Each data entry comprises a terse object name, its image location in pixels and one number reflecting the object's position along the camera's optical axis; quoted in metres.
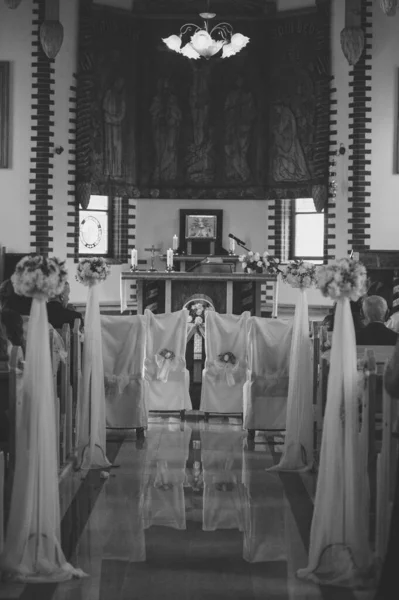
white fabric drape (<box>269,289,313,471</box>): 8.03
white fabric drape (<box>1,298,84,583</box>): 5.30
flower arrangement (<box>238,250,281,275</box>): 14.45
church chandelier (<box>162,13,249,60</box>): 13.19
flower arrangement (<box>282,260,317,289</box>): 8.59
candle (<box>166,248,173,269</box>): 14.26
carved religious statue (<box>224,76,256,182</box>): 16.36
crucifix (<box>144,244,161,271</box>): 15.56
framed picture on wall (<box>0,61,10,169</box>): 15.06
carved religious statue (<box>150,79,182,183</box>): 16.41
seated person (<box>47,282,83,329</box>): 9.48
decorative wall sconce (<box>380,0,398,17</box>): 11.28
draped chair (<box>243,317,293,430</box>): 9.34
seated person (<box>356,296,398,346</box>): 8.15
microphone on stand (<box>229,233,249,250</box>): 15.09
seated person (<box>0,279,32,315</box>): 8.39
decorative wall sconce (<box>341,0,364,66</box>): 13.68
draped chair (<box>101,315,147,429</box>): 9.34
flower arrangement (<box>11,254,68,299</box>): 5.52
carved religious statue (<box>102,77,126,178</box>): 16.02
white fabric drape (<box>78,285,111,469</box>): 7.93
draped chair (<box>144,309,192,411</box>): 9.97
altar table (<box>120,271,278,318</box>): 14.03
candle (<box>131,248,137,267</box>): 14.22
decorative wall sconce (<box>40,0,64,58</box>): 13.70
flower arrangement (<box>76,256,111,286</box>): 8.45
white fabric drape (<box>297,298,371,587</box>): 5.40
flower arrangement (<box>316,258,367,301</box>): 5.68
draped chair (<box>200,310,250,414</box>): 9.95
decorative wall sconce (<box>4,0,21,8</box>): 12.54
